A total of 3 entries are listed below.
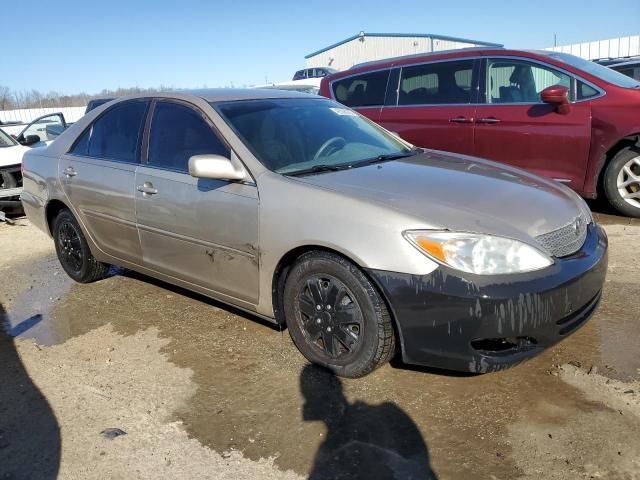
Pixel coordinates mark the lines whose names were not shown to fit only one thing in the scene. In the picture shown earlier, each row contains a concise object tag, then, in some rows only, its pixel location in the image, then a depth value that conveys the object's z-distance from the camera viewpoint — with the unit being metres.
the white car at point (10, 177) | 7.89
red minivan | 5.50
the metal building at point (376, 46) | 36.66
